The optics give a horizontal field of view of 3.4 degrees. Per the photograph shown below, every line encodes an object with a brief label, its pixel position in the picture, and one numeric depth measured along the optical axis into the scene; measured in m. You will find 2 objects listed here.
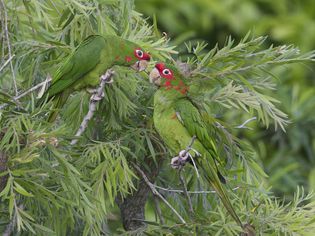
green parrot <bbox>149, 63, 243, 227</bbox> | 9.60
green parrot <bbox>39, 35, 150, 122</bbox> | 9.67
